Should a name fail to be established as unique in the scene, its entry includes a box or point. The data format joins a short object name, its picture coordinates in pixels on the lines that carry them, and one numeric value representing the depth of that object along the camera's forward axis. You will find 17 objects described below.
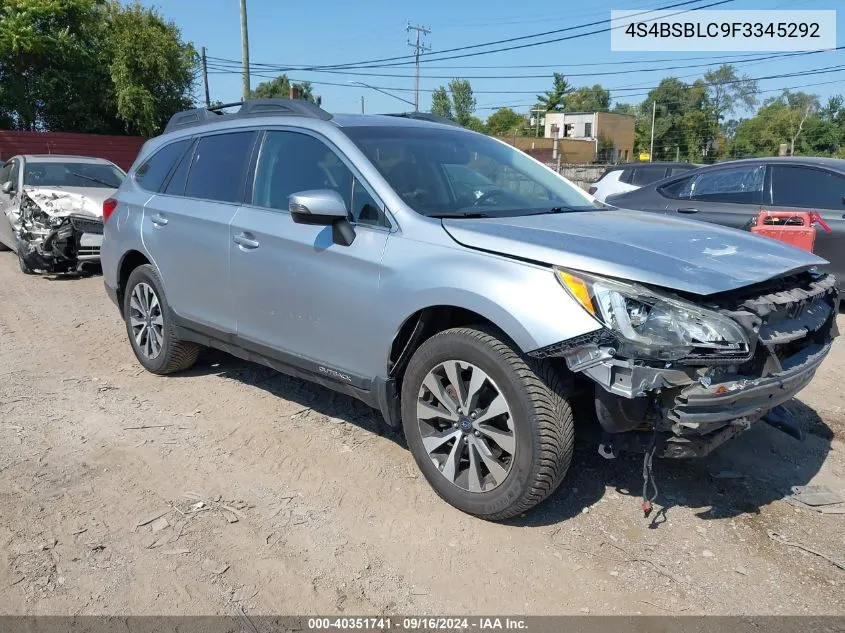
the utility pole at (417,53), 63.66
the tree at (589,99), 96.31
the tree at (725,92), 73.25
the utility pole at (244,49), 24.33
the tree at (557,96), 82.06
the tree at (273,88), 80.16
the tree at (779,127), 64.62
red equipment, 6.64
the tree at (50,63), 24.00
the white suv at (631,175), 11.85
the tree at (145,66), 26.58
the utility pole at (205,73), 41.09
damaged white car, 9.27
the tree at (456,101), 94.50
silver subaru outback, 2.72
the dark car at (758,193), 6.92
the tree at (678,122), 71.81
